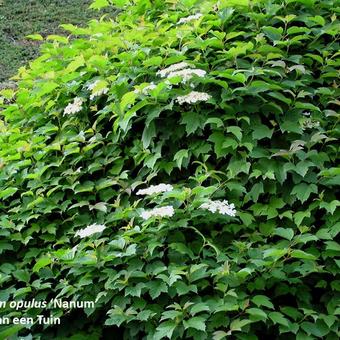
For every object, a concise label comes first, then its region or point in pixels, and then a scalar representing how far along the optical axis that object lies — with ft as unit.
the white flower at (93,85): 8.82
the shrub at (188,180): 6.98
